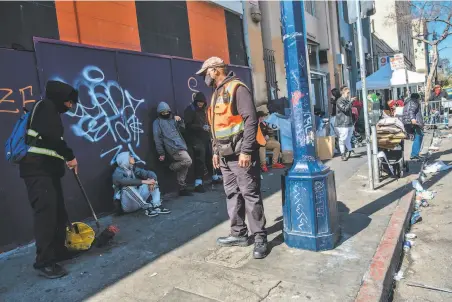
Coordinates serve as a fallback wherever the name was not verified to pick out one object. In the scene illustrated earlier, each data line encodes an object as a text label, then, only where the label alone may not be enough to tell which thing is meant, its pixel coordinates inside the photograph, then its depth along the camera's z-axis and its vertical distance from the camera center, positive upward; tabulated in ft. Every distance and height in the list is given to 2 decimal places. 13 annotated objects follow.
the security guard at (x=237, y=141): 11.91 -0.60
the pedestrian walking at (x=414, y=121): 27.89 -1.33
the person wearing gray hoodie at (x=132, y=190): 17.93 -2.69
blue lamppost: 12.21 -1.70
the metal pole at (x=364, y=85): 18.88 +1.16
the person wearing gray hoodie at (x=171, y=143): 20.62 -0.69
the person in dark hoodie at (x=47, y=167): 11.49 -0.74
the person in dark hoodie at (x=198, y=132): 22.54 -0.33
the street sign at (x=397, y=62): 38.78 +4.42
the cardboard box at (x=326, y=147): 31.96 -2.89
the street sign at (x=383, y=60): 74.76 +9.15
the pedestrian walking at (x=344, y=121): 29.45 -0.84
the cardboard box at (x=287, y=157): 30.83 -3.26
